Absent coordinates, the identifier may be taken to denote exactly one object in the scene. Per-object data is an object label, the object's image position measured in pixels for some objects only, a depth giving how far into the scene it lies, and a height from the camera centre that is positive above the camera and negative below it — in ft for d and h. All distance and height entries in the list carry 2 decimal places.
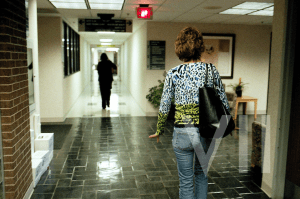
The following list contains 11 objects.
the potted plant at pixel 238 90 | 22.43 -1.84
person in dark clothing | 26.66 -1.07
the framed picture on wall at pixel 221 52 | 24.25 +1.31
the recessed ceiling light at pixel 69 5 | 17.05 +3.67
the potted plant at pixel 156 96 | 22.78 -2.52
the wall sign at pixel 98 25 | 21.59 +3.10
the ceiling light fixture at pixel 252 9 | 16.43 +3.71
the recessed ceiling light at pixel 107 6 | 17.03 +3.68
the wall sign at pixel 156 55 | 23.57 +0.90
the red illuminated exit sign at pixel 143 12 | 17.12 +3.28
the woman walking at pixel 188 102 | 6.04 -0.79
